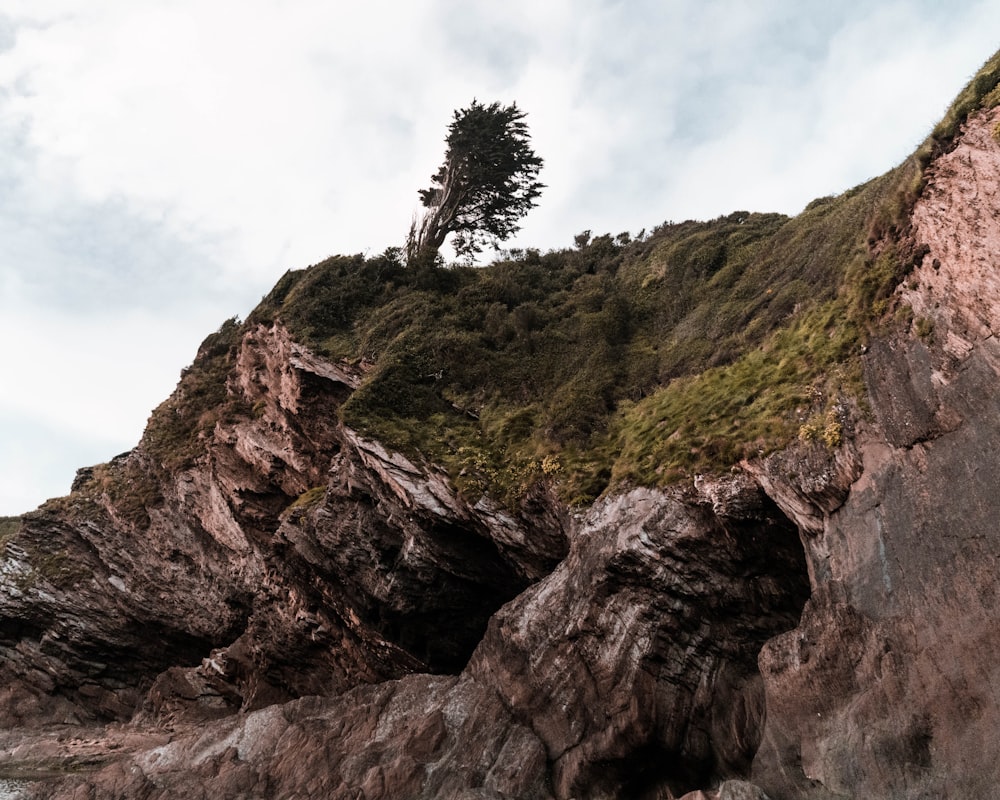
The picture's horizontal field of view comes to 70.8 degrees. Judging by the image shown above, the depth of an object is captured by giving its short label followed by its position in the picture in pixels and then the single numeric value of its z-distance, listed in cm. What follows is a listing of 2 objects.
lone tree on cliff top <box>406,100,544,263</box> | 4347
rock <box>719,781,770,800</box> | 1312
